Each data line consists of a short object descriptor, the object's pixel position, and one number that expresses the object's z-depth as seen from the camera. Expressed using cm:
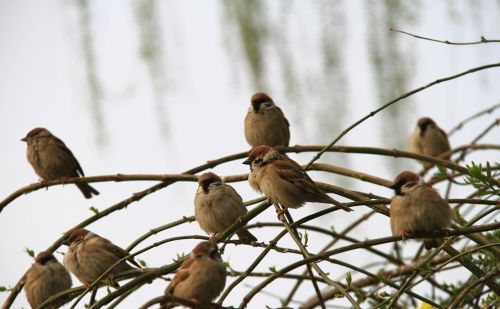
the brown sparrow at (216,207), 784
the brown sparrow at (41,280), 946
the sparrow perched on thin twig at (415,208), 623
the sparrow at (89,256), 933
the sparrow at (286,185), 698
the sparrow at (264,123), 1120
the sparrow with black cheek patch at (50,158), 1130
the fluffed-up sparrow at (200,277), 607
